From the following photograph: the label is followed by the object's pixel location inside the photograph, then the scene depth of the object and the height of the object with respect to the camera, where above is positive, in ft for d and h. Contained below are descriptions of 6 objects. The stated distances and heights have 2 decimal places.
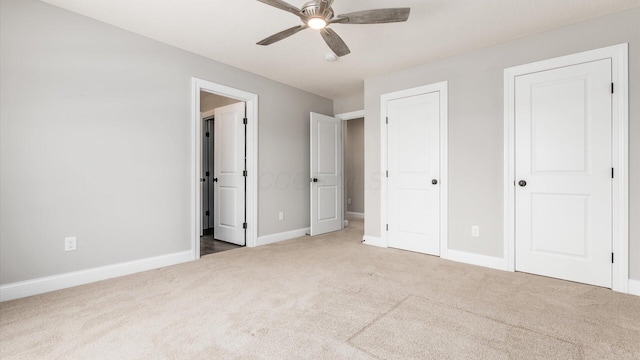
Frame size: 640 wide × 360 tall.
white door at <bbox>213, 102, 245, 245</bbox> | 13.82 +0.30
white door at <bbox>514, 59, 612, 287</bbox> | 8.61 +0.19
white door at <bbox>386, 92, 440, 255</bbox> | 11.97 +0.26
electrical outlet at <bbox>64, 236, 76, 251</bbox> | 8.49 -1.84
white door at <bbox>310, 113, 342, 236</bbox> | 15.84 +0.30
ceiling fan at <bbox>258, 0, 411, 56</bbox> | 6.51 +3.79
